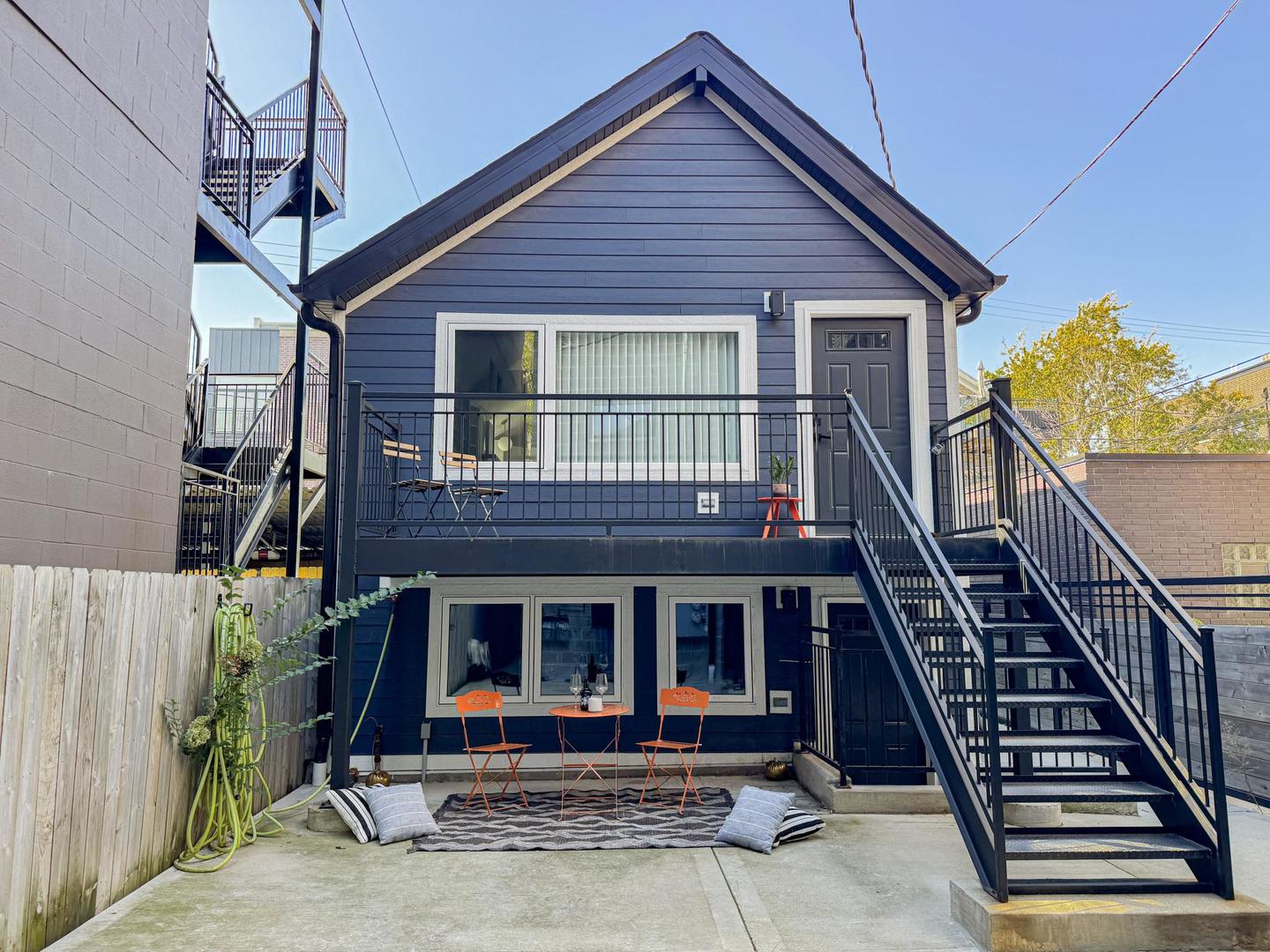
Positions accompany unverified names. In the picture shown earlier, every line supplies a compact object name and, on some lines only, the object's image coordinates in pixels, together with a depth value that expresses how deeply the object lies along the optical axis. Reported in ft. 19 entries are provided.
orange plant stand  22.97
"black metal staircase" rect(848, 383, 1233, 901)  12.99
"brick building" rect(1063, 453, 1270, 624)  37.50
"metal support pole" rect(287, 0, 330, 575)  25.82
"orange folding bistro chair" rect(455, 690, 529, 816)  20.56
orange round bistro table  23.07
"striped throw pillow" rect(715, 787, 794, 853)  17.04
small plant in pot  23.63
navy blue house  24.00
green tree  59.31
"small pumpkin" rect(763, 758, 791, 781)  23.35
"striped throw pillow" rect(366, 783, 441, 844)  17.79
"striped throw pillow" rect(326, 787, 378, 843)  17.71
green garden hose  16.49
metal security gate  20.27
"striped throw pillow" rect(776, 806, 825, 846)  17.29
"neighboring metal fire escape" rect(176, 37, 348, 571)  24.25
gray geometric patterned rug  17.60
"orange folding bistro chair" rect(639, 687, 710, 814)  21.16
